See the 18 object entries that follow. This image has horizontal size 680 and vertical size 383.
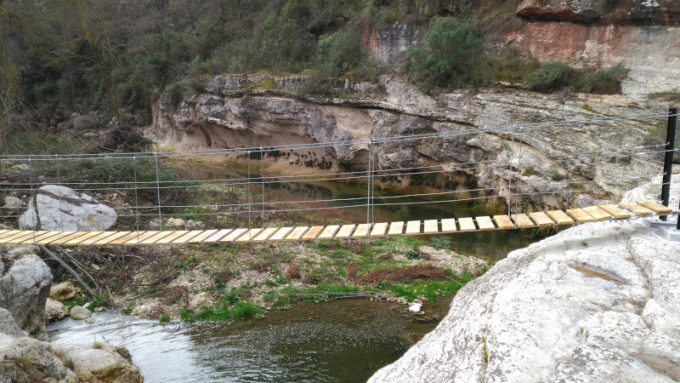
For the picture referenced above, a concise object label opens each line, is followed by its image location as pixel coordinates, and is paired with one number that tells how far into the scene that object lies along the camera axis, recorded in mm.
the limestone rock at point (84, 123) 23797
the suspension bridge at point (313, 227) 4742
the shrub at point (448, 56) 14891
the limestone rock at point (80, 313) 7431
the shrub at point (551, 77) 12867
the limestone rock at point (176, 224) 10812
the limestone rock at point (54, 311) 7293
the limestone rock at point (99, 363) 4848
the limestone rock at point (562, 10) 13234
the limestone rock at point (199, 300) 7891
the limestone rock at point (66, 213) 9055
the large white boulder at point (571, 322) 2729
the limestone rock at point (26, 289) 5883
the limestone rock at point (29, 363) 3971
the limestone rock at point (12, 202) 9609
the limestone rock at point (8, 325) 4742
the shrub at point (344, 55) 18109
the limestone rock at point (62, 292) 7945
